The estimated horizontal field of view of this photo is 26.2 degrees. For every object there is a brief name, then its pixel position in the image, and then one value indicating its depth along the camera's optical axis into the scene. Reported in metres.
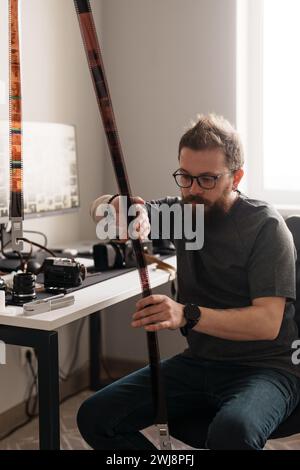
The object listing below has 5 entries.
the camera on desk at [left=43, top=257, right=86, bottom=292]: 1.94
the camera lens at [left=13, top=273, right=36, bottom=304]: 1.78
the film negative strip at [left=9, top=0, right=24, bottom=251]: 1.63
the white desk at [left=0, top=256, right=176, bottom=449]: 1.62
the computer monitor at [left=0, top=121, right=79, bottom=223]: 2.12
